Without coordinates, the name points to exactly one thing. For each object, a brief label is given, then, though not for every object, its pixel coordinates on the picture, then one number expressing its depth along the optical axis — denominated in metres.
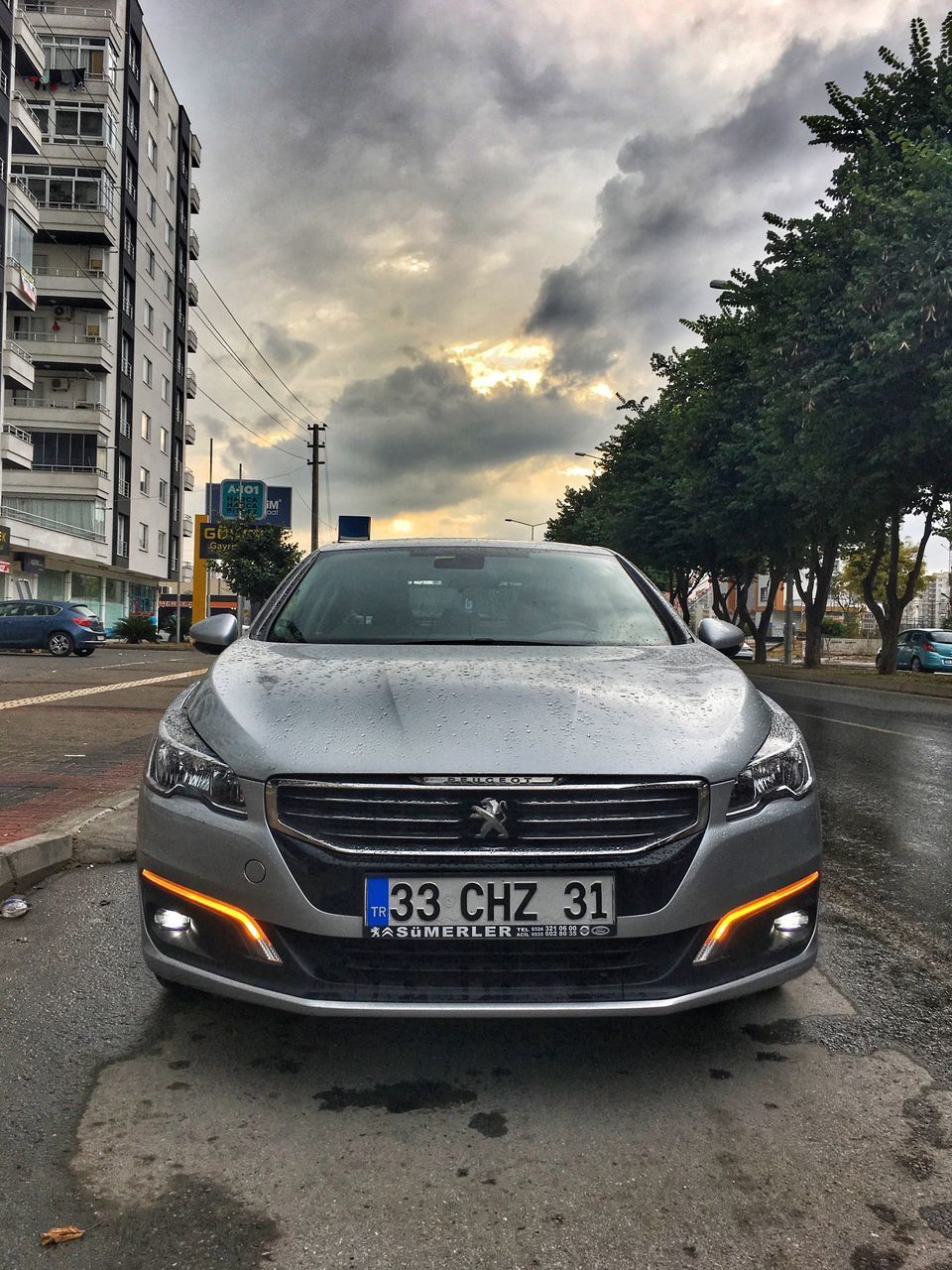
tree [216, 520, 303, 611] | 38.03
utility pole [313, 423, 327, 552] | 41.09
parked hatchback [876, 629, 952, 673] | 31.34
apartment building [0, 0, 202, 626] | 46.25
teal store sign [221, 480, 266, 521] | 39.22
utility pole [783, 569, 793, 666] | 34.46
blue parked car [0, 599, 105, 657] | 27.09
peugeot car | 2.48
